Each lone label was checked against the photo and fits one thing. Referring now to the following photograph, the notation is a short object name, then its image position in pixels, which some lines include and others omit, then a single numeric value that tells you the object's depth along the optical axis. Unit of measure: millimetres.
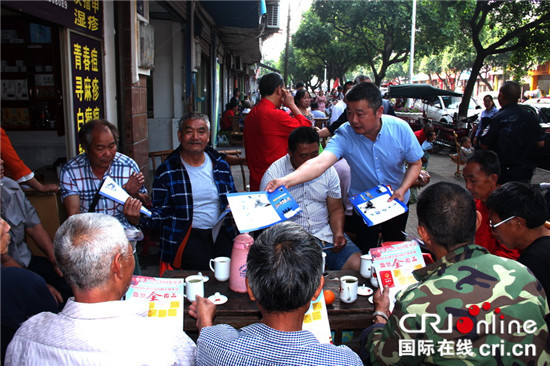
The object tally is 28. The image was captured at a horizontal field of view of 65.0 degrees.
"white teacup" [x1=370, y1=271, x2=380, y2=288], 2342
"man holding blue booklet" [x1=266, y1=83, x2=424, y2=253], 3066
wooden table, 2072
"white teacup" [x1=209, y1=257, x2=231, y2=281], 2336
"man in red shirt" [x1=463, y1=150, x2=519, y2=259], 3090
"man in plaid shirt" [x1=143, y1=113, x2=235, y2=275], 3078
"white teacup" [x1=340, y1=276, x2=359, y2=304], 2148
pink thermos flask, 2215
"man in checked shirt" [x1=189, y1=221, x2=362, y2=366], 1313
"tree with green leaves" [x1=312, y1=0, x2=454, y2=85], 21594
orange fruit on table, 2131
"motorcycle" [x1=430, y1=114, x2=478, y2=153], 12648
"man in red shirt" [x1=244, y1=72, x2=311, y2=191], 4035
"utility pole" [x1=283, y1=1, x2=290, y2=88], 28562
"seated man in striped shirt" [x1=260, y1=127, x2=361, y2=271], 3131
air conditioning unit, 9972
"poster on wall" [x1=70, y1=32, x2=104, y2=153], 3812
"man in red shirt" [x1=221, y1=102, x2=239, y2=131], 13211
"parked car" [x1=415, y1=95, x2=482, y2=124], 16156
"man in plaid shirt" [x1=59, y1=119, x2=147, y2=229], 2984
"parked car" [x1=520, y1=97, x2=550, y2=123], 12273
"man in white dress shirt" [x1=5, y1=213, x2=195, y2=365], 1330
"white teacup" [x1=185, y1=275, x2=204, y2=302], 2145
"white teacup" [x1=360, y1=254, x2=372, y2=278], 2412
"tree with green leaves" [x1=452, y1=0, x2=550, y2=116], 12788
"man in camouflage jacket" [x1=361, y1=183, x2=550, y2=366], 1526
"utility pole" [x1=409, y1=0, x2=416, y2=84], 19856
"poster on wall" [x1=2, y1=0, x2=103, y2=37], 2959
